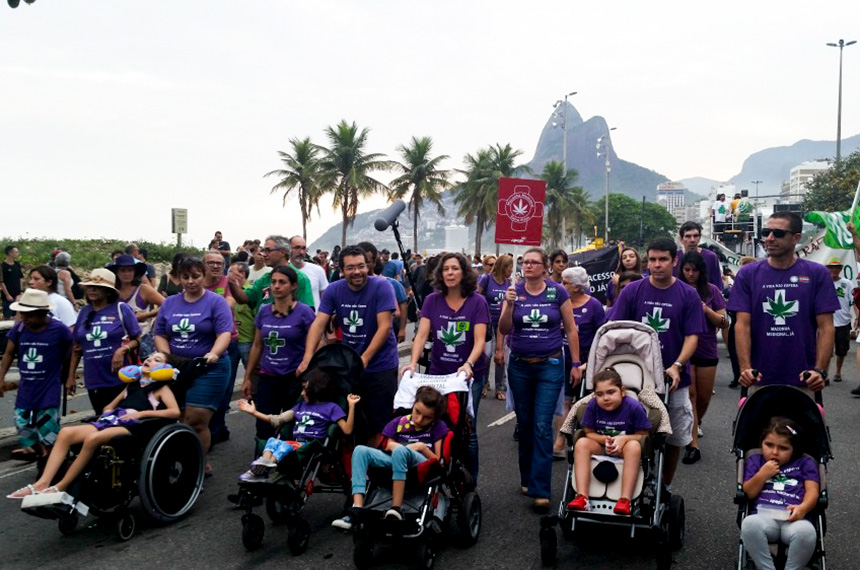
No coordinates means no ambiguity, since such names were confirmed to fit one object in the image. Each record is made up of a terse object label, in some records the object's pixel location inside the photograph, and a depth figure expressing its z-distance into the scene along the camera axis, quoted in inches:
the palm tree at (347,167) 2199.8
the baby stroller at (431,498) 179.0
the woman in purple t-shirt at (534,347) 231.0
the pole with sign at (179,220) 700.0
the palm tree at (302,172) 2218.3
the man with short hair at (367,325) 235.6
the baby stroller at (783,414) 166.1
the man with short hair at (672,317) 215.6
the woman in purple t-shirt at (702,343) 270.1
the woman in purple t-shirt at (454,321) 229.1
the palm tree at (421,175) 2450.8
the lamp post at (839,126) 1835.0
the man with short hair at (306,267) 351.9
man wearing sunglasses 196.4
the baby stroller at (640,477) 178.9
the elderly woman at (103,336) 240.8
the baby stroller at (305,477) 191.6
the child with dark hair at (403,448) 183.3
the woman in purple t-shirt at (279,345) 243.6
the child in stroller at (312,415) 203.6
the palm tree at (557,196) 3105.3
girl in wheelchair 191.5
